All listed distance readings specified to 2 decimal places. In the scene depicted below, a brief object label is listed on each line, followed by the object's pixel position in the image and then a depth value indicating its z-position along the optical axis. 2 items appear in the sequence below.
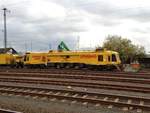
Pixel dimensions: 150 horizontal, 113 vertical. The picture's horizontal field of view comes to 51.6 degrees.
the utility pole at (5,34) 31.14
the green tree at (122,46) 36.86
